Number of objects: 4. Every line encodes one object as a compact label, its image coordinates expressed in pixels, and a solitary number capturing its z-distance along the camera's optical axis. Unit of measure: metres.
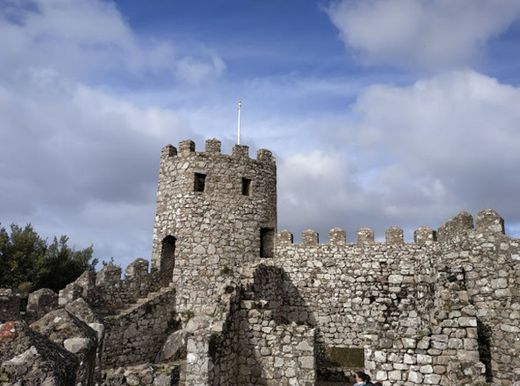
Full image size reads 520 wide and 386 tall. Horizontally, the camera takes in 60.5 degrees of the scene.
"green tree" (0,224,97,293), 25.16
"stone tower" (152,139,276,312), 17.27
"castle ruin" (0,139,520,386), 9.21
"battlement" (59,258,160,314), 15.49
